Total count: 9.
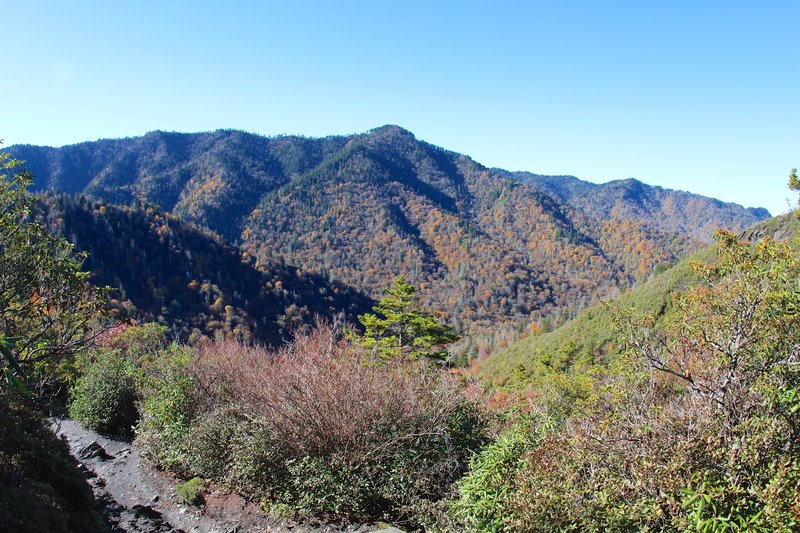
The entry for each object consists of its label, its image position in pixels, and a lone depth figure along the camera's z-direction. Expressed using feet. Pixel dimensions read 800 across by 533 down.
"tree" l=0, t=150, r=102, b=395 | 21.09
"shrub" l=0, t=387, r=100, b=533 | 18.31
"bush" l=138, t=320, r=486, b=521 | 26.99
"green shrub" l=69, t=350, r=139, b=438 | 49.90
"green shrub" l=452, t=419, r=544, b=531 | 18.76
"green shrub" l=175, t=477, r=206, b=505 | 32.27
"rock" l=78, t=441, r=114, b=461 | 42.12
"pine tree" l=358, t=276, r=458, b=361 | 72.69
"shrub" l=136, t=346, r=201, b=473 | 37.78
